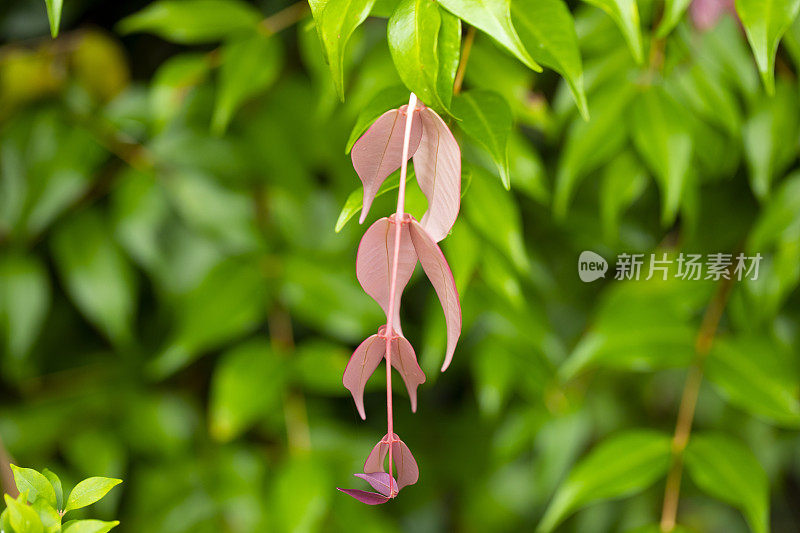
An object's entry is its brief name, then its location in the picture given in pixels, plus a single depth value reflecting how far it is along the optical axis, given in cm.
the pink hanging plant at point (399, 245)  95
